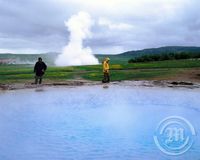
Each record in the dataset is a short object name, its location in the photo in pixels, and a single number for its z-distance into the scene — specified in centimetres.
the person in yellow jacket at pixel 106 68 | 1197
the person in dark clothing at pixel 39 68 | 1135
